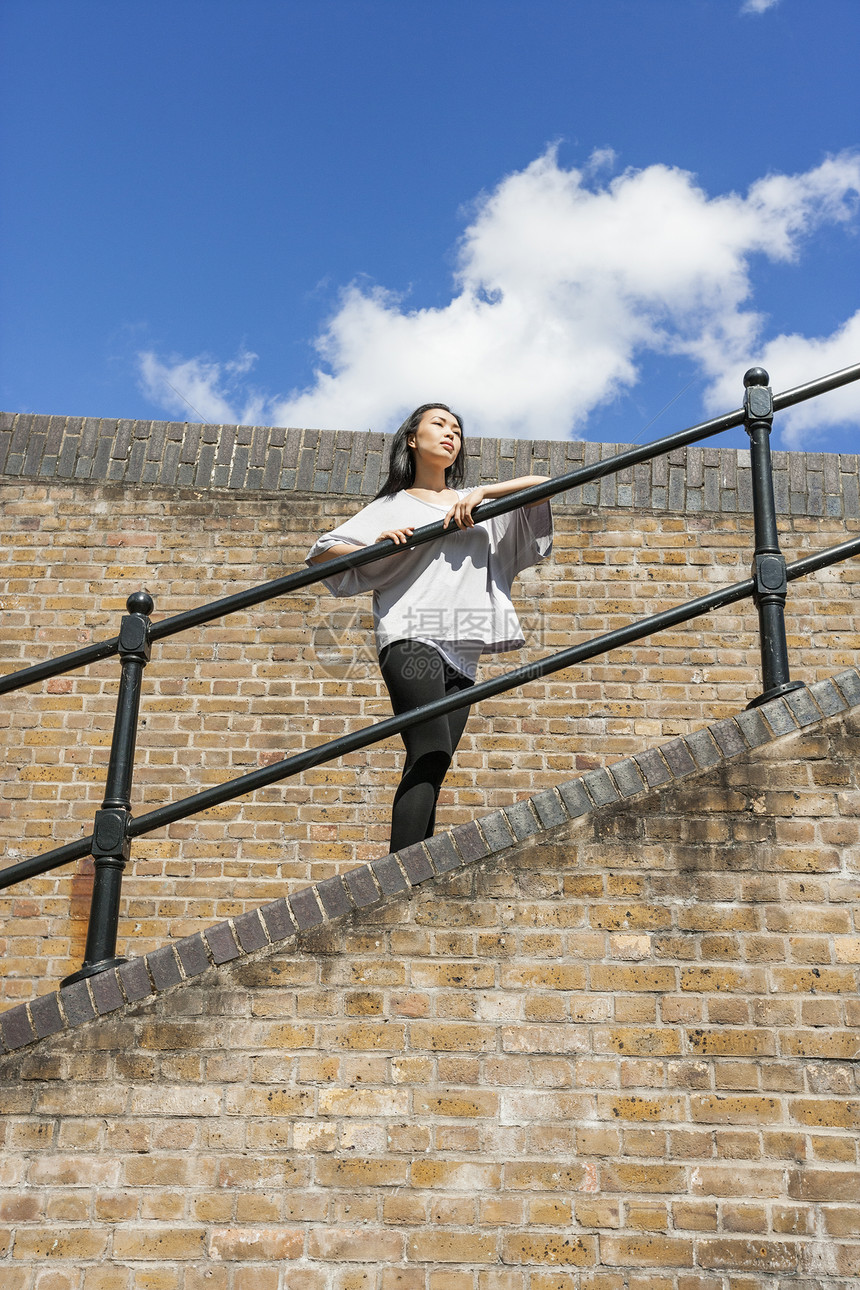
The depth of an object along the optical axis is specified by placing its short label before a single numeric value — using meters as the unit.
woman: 2.86
